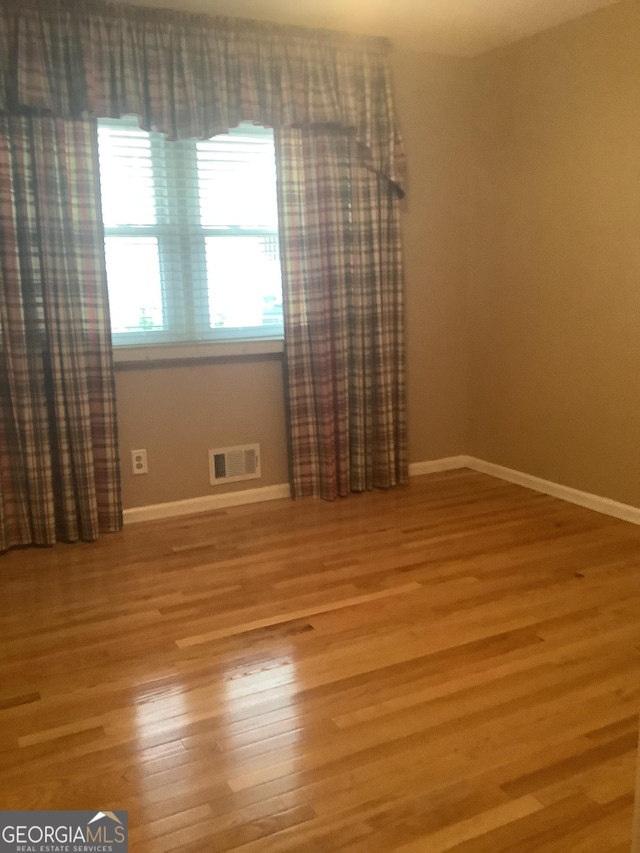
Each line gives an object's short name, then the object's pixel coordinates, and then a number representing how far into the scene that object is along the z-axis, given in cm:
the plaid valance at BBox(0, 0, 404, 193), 296
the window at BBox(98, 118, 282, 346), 335
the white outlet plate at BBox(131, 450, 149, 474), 354
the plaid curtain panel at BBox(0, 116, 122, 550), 304
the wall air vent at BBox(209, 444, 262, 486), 374
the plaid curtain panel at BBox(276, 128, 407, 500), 359
